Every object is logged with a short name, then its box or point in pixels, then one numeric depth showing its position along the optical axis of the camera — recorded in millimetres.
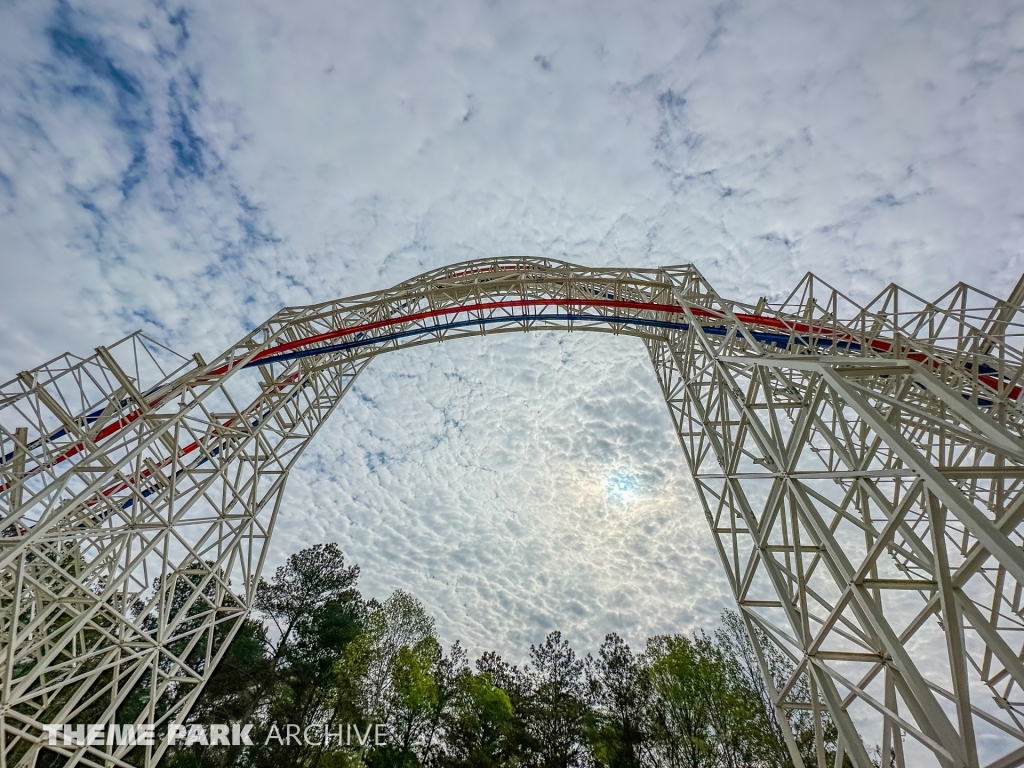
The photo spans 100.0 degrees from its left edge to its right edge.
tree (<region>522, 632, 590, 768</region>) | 20438
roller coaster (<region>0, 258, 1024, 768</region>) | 4488
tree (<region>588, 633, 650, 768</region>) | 19750
